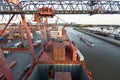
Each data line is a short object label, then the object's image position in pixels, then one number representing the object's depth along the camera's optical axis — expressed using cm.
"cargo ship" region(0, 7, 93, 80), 658
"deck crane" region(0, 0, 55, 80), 611
